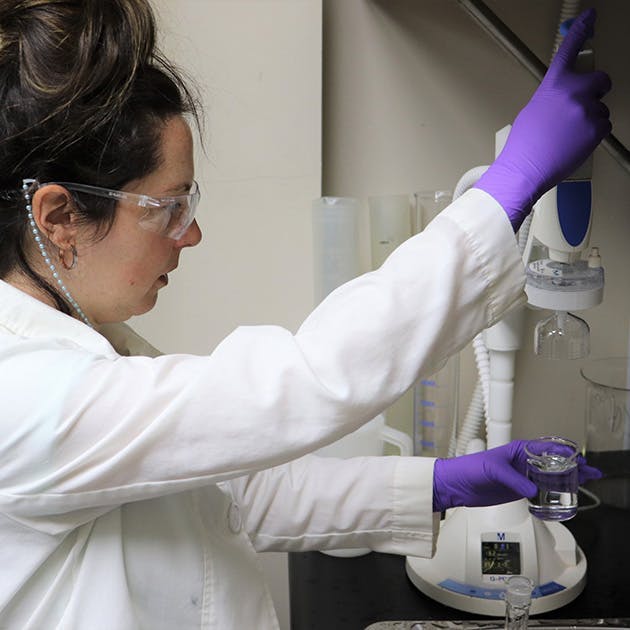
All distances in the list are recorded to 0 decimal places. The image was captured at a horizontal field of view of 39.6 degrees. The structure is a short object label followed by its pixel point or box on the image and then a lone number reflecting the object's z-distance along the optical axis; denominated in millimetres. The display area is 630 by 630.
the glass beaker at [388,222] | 1790
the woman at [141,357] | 888
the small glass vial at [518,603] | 1141
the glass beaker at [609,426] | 1775
